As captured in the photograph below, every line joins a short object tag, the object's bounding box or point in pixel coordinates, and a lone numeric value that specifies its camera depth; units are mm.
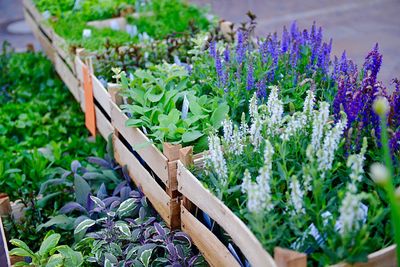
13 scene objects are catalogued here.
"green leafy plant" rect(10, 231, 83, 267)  2287
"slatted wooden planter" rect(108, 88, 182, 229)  2328
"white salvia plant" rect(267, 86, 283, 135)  2018
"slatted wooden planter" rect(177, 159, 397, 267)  1616
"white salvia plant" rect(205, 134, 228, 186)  1955
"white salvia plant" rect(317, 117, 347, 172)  1760
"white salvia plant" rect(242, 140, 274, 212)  1654
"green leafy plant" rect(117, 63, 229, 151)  2389
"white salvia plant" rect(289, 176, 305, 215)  1642
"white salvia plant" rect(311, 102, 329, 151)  1847
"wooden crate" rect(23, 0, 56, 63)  4586
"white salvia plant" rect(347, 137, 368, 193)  1594
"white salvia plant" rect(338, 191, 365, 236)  1541
